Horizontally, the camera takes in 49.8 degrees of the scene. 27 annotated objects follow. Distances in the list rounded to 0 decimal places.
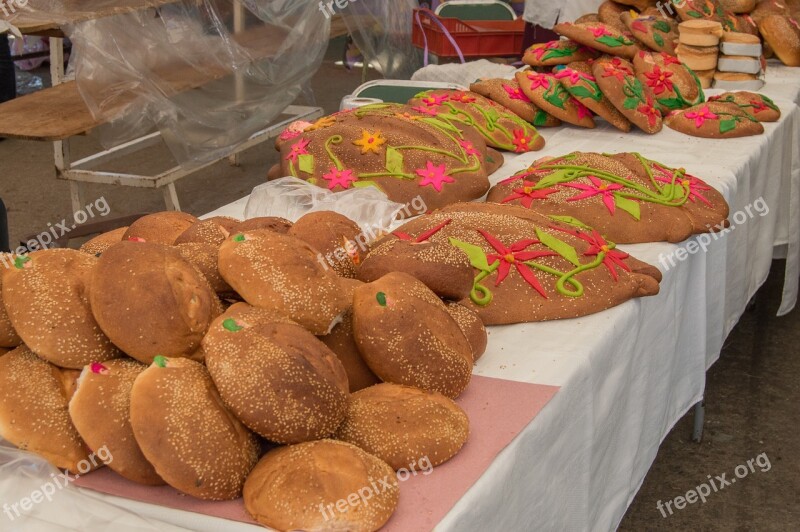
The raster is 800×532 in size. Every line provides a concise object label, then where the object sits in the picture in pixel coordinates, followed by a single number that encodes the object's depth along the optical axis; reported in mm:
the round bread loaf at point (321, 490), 1016
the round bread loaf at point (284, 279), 1211
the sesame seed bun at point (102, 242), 1490
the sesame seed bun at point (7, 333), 1203
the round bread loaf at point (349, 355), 1298
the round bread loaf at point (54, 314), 1148
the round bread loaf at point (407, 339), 1245
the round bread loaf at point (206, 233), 1446
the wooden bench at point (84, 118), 3480
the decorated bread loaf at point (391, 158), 2141
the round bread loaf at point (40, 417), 1119
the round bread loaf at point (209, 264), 1303
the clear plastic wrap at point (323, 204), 1938
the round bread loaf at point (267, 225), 1475
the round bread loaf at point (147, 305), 1126
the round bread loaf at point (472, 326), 1445
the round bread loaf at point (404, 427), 1152
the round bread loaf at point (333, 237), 1440
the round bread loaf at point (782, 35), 3744
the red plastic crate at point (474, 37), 4207
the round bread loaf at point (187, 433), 1037
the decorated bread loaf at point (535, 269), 1631
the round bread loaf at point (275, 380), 1071
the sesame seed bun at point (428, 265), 1424
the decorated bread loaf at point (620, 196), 2018
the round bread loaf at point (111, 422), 1086
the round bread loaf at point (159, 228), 1503
